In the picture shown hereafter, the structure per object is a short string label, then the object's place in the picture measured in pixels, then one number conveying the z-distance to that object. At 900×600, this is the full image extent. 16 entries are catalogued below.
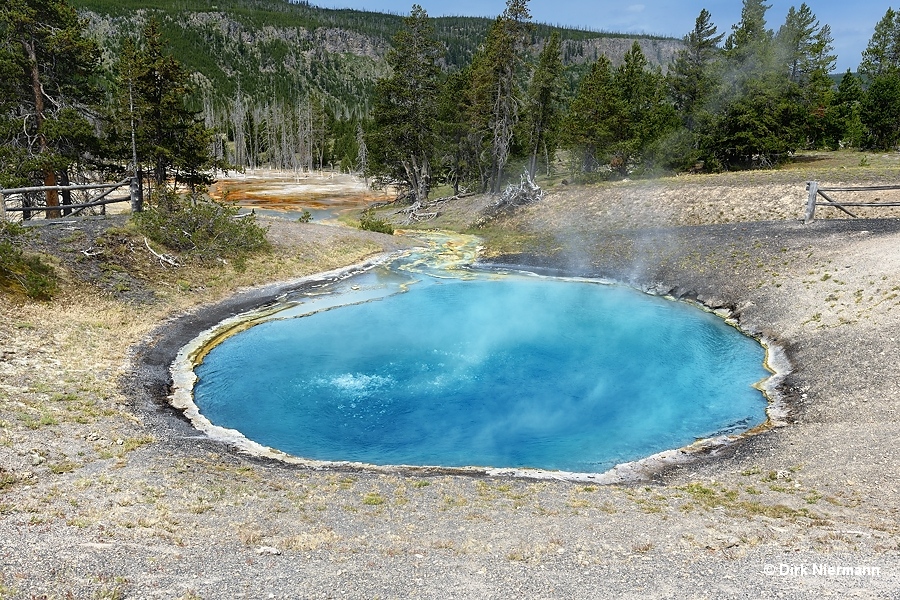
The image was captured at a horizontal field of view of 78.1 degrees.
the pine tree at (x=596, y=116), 45.50
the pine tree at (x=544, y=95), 45.72
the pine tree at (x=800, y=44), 51.45
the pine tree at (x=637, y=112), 46.81
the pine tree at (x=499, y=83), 41.88
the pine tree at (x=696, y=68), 50.31
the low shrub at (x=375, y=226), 39.00
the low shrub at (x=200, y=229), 24.39
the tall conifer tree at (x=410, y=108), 44.94
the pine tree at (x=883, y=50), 69.88
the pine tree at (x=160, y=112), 26.84
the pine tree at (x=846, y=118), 55.28
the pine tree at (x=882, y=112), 54.47
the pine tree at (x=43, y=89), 23.16
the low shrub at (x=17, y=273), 17.02
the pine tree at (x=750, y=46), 46.81
